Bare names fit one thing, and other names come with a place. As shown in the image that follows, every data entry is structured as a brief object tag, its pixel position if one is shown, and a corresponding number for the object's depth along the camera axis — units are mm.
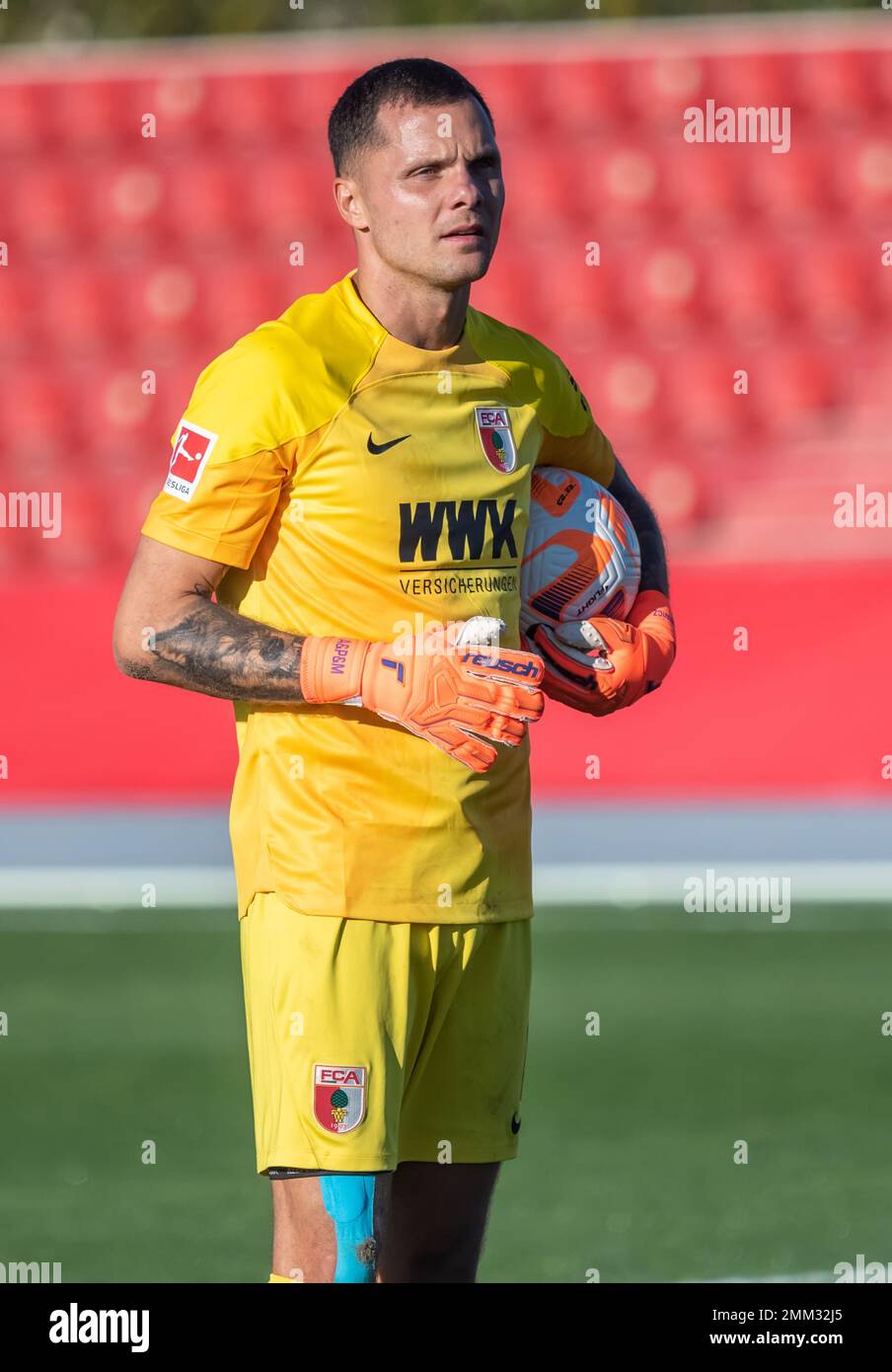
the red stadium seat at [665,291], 14516
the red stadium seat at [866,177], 14398
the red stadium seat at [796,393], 14133
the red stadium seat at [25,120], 14891
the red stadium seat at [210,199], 14922
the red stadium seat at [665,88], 14414
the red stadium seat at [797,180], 14562
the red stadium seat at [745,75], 14359
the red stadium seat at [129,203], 14945
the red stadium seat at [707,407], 14258
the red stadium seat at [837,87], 14391
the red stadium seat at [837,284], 14203
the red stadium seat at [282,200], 14844
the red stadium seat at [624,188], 14609
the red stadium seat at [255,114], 14789
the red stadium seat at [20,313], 14773
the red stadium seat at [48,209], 14938
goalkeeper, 3025
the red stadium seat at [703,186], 14531
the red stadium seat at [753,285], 14547
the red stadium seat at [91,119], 14891
